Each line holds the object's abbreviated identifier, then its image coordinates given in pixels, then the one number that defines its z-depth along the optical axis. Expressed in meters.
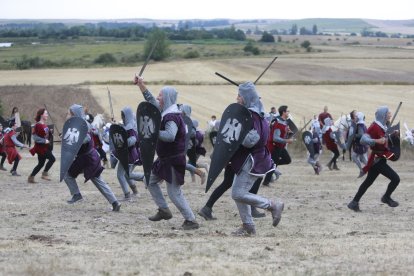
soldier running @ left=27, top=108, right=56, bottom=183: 18.30
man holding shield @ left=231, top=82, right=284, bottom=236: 10.85
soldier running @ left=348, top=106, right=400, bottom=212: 13.82
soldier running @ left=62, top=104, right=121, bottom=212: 13.62
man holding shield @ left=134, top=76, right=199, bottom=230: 11.21
